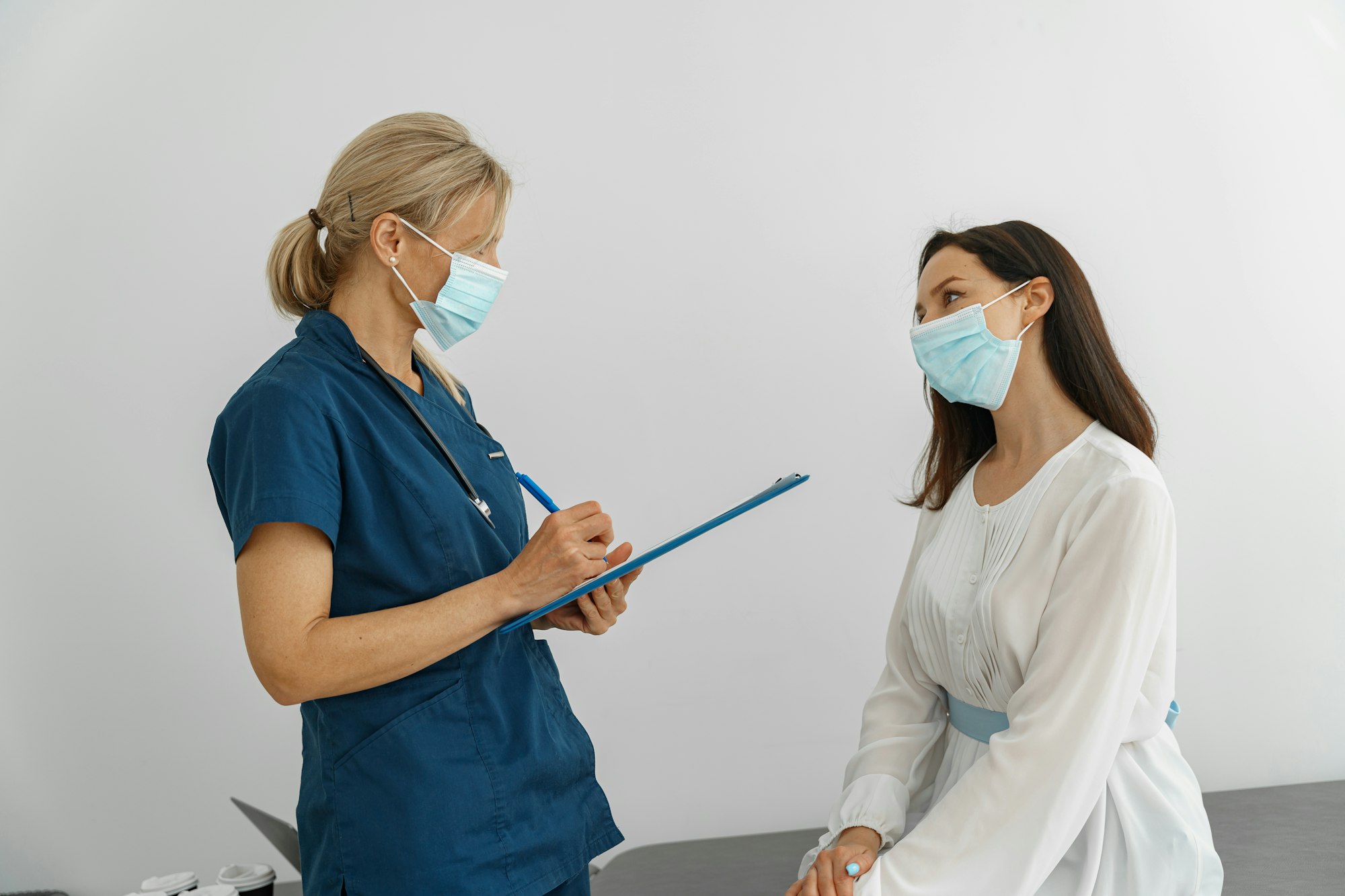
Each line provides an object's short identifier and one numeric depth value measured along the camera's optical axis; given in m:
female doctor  1.15
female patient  1.31
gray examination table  1.99
